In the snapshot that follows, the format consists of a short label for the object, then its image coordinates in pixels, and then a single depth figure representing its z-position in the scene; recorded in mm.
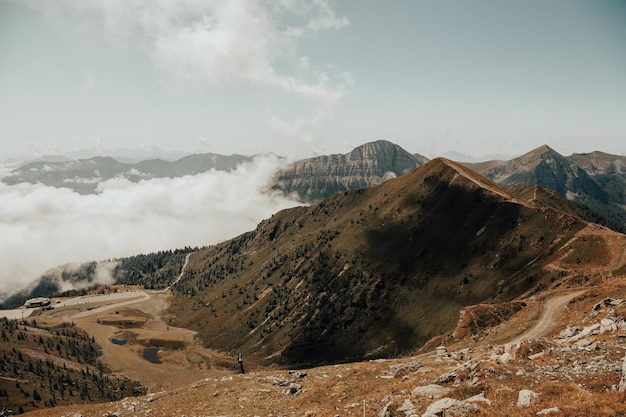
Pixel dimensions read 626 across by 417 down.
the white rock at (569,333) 61275
